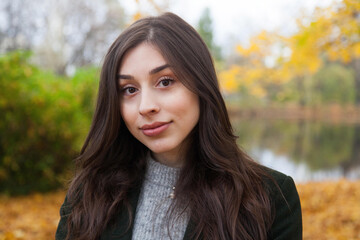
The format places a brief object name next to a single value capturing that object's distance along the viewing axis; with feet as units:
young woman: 4.44
